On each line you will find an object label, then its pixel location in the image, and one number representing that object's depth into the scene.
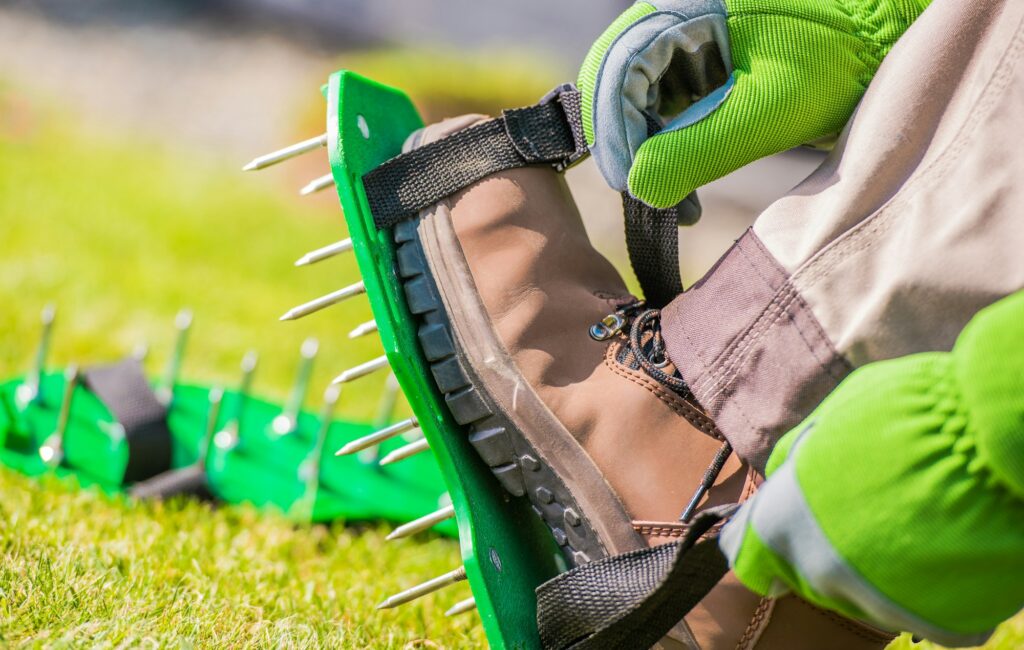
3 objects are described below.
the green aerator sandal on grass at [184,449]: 1.79
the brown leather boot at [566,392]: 1.56
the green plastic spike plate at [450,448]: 1.58
